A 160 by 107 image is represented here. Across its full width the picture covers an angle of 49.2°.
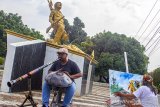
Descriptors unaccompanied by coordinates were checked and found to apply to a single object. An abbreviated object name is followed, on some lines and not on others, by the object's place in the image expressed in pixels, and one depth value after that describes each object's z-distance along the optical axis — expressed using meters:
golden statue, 6.35
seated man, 2.90
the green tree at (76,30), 22.22
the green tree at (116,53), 17.13
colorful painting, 3.73
